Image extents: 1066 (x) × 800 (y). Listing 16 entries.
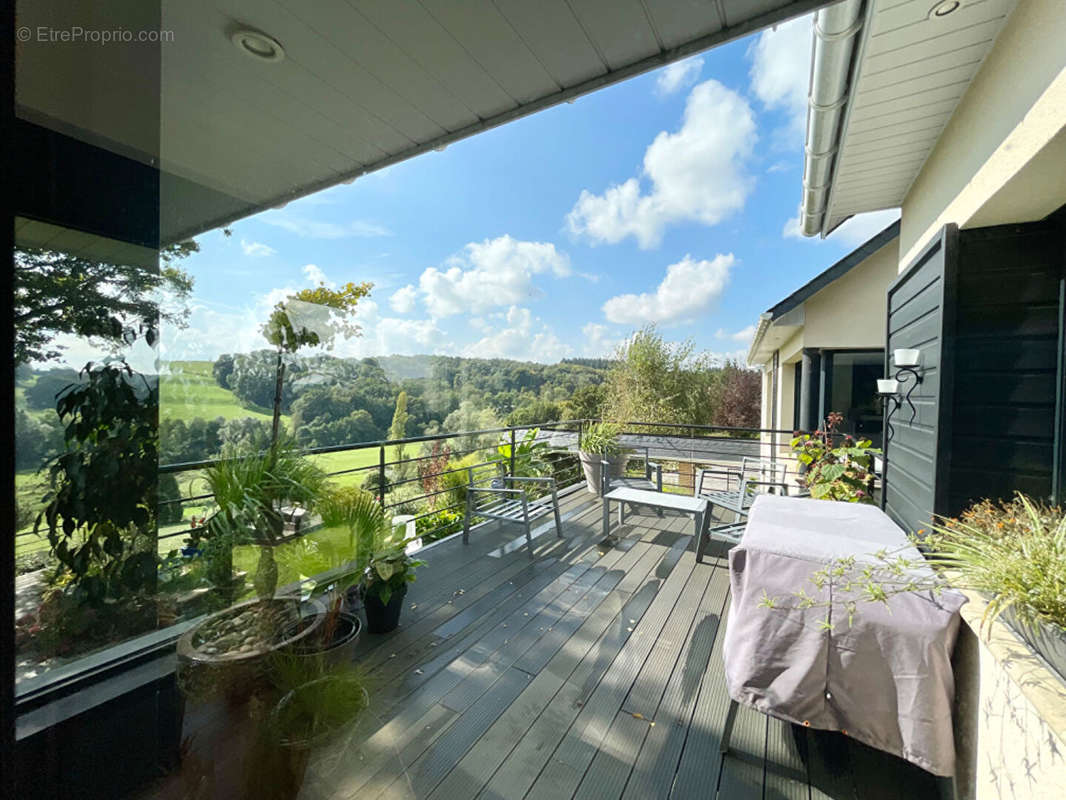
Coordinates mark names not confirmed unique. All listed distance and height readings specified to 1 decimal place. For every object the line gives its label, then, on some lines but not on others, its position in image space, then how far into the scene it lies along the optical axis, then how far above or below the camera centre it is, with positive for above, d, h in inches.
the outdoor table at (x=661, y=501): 125.0 -31.5
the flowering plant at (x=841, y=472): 118.6 -20.4
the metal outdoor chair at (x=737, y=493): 127.2 -31.6
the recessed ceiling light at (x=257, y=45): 44.0 +35.6
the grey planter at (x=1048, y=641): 32.6 -18.9
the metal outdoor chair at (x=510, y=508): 122.7 -35.1
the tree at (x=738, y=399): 506.3 -2.2
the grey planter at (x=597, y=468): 185.5 -31.8
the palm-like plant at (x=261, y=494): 57.8 -14.9
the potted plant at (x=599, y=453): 183.5 -24.9
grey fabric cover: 44.6 -28.4
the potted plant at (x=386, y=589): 80.6 -37.0
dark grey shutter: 63.4 +0.9
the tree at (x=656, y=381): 468.8 +15.8
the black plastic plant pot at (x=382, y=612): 82.0 -41.7
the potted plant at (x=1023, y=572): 33.3 -14.1
